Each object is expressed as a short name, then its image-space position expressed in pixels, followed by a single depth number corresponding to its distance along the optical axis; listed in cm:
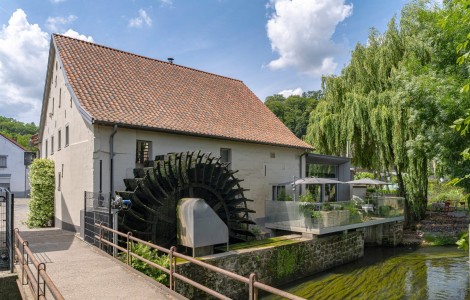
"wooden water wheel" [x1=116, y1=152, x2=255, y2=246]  993
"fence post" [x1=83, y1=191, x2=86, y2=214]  1042
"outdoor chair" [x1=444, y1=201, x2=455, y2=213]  2094
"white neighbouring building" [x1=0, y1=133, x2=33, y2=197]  3409
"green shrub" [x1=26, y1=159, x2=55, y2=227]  1388
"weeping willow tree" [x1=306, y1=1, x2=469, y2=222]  1638
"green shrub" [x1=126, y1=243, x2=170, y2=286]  755
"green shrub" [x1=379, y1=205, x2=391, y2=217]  1606
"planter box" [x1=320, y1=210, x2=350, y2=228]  1231
